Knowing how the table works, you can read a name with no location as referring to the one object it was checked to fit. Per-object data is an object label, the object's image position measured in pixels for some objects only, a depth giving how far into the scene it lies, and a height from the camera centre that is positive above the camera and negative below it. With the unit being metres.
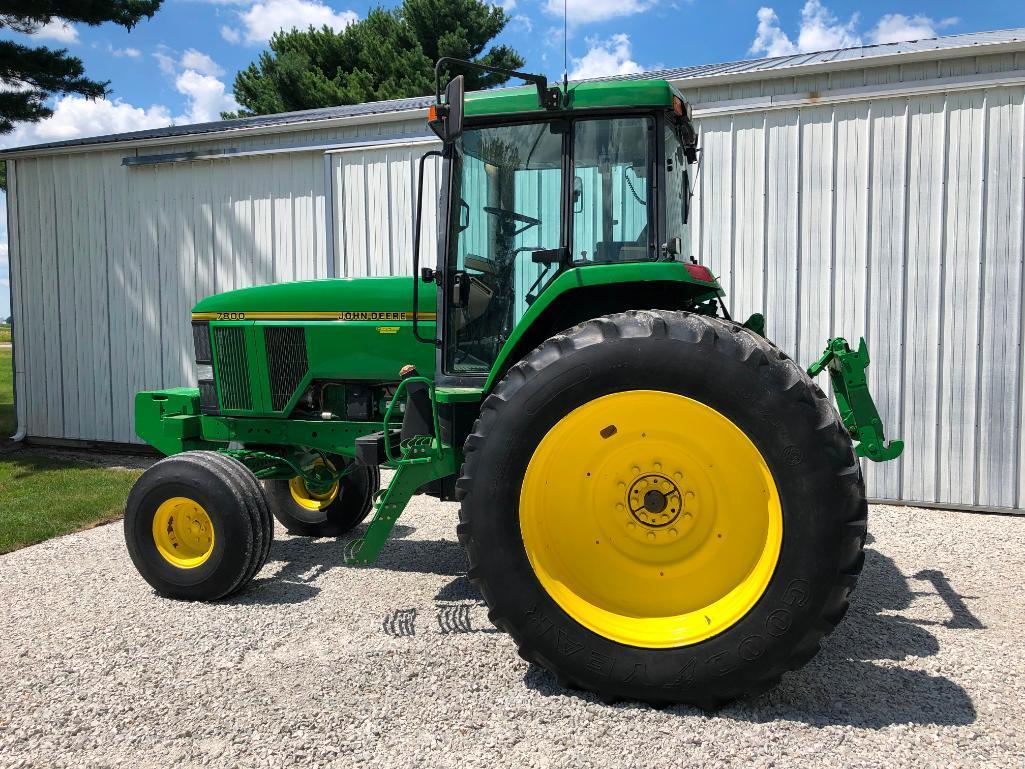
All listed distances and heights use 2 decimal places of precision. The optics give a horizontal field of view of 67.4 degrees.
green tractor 2.59 -0.31
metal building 5.59 +1.11
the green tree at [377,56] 19.31 +7.71
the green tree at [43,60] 9.15 +3.63
